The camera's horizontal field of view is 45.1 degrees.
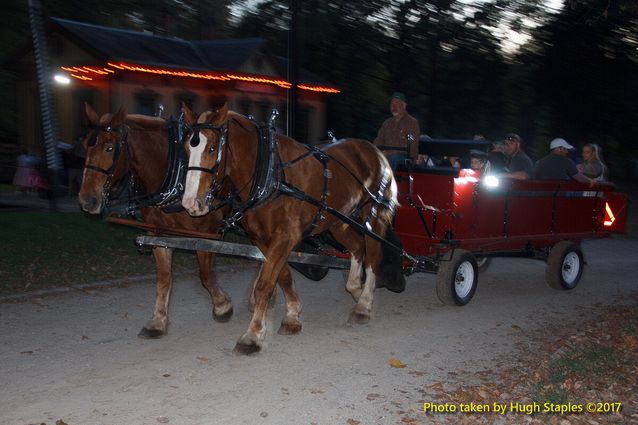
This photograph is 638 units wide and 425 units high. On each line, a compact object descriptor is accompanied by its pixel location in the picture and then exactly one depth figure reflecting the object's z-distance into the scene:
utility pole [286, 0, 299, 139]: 12.76
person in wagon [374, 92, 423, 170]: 9.60
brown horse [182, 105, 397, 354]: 6.33
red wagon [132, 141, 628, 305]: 9.07
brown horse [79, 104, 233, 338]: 6.66
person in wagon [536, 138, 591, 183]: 11.19
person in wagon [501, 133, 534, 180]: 10.68
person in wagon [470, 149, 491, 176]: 9.89
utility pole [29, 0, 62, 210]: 12.11
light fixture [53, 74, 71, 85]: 22.68
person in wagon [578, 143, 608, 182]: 12.33
